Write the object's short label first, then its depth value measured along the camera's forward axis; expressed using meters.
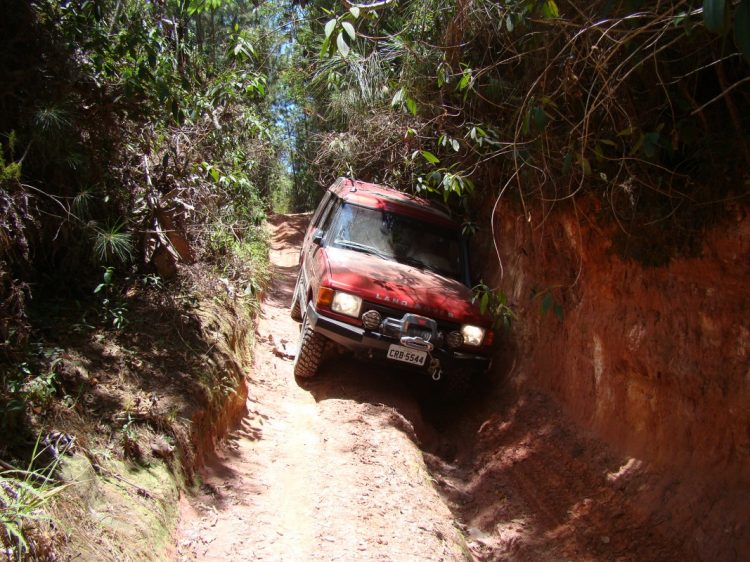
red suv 5.54
